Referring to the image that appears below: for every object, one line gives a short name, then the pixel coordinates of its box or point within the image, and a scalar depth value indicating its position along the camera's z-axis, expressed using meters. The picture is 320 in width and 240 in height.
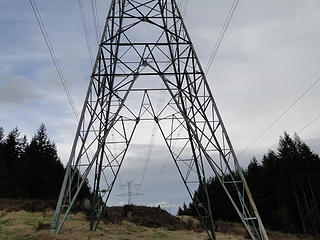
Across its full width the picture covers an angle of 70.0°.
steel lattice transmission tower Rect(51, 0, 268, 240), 10.20
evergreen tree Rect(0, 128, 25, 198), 37.88
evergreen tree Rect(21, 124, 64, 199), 40.47
